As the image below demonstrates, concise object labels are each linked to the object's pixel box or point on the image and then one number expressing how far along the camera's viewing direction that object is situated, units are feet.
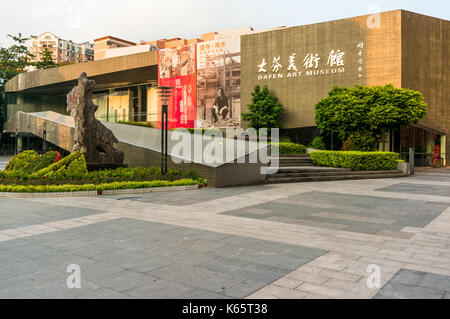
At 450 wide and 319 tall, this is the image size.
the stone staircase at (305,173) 50.59
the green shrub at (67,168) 41.96
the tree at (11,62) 155.12
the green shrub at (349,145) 68.54
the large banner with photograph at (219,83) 96.43
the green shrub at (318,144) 78.48
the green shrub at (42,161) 45.37
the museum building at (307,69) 76.54
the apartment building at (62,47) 321.52
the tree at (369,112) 64.34
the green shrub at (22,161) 47.72
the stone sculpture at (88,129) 47.60
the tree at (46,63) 159.63
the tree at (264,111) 86.48
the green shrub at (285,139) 81.80
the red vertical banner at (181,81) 104.42
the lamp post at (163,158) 46.29
